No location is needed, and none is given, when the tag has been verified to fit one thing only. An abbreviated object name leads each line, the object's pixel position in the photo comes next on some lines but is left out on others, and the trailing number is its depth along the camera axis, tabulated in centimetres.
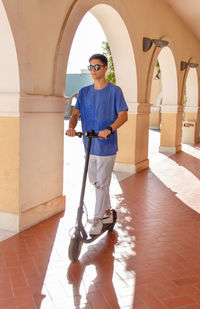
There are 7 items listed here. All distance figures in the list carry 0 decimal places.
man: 369
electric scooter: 340
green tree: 934
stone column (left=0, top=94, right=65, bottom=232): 406
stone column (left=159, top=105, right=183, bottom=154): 1215
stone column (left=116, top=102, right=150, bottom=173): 804
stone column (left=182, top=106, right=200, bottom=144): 1527
